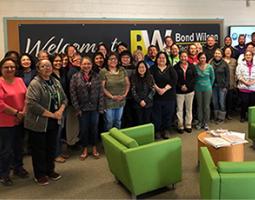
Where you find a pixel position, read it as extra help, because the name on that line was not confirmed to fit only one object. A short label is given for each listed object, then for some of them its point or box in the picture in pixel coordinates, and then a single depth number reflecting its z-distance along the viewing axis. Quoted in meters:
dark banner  4.37
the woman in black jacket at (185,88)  4.14
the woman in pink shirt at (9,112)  2.74
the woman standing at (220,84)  4.53
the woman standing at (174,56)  4.43
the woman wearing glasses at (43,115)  2.67
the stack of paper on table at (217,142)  2.82
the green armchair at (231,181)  1.93
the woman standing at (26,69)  3.31
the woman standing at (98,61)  3.65
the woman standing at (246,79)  4.47
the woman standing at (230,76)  4.72
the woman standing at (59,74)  3.28
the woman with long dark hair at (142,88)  3.74
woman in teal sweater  4.30
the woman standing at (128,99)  3.83
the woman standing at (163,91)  3.92
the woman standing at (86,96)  3.27
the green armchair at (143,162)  2.42
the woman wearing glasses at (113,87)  3.55
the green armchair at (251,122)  3.63
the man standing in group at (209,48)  4.86
